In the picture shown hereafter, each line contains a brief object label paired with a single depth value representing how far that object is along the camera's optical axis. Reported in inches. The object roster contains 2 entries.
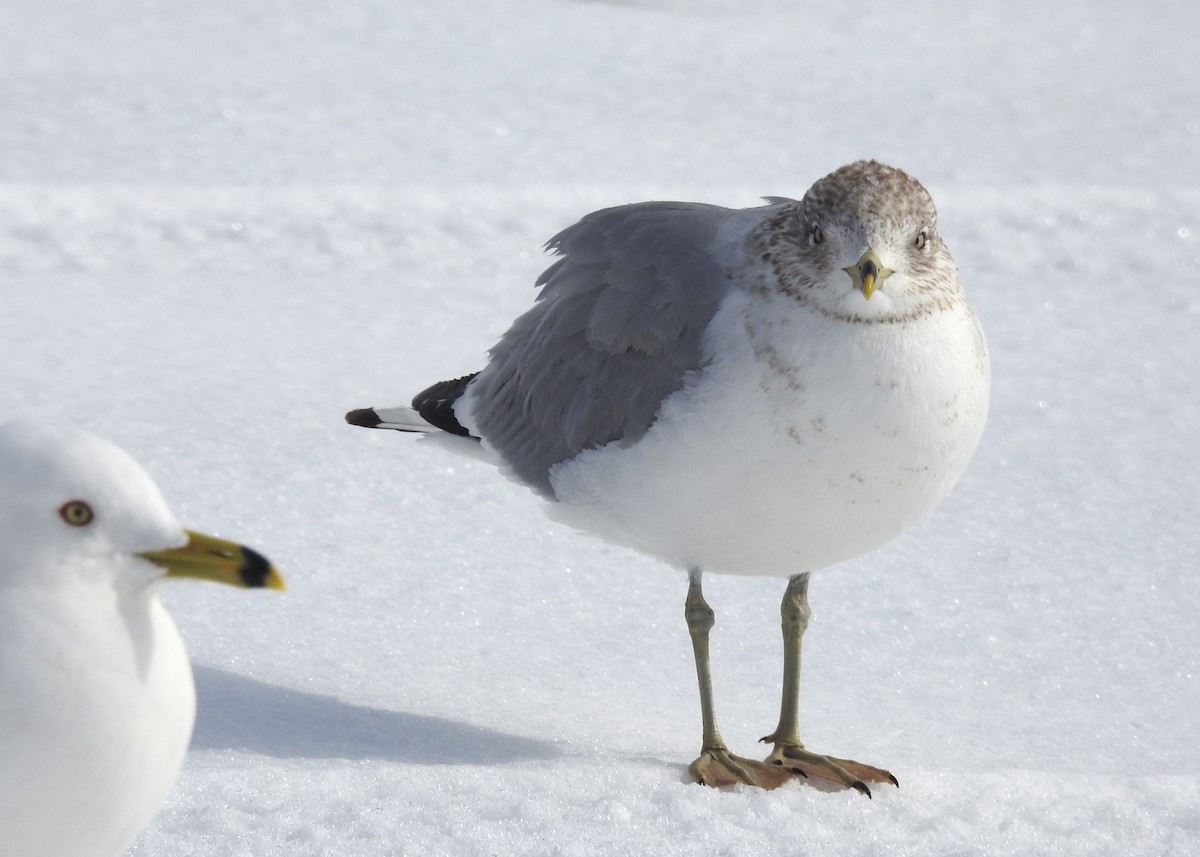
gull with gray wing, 245.4
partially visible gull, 168.2
